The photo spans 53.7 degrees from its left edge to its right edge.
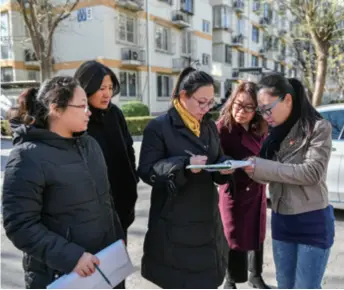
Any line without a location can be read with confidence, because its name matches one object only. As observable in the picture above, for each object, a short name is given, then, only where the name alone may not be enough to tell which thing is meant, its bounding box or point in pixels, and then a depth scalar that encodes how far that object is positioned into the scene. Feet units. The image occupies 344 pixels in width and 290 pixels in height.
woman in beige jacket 6.34
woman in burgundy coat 9.18
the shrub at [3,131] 41.29
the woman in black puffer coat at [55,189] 5.00
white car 15.11
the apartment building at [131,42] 57.98
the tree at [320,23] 32.53
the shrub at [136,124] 44.57
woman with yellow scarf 6.63
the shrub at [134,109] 49.66
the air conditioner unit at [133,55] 61.42
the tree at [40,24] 31.40
